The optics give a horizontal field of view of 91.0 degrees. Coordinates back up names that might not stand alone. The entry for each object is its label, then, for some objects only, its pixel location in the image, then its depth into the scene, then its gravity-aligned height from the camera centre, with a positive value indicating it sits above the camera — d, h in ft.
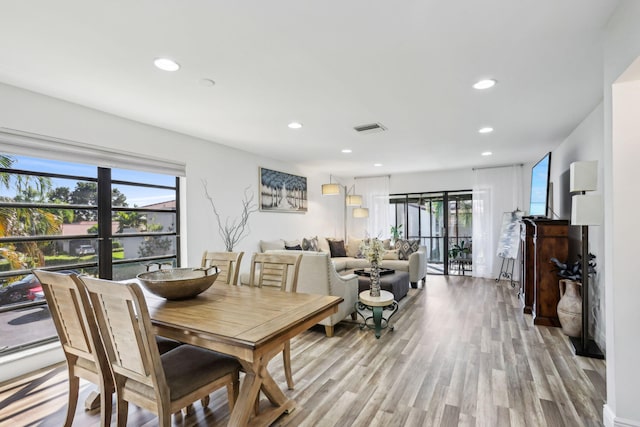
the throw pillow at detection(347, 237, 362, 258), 23.75 -2.59
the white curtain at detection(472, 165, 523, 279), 21.74 +0.46
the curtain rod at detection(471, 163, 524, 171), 21.47 +3.32
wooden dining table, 4.95 -1.93
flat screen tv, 14.96 +1.25
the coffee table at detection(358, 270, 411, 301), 14.93 -3.44
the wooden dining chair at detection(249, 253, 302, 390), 8.61 -1.58
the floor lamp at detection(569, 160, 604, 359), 8.39 -0.01
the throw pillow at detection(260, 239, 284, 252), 17.94 -1.86
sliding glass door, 24.02 -0.73
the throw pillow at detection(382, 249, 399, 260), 21.20 -2.82
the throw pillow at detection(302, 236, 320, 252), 20.43 -2.07
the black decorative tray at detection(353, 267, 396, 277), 16.02 -3.05
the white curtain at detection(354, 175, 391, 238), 26.17 +0.85
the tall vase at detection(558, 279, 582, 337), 10.89 -3.38
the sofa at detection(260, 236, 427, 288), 19.29 -3.06
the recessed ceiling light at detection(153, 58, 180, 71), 7.34 +3.56
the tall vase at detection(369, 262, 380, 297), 11.88 -2.64
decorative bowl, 6.57 -1.55
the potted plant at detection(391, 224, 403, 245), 25.30 -1.52
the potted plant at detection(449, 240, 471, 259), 23.73 -2.81
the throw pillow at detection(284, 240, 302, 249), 19.31 -1.90
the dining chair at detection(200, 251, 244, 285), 9.23 -1.54
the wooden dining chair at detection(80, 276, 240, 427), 4.79 -2.58
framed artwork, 18.60 +1.37
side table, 11.37 -3.55
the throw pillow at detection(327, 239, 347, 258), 23.11 -2.64
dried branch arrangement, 15.29 -0.59
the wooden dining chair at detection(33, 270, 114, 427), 5.47 -2.32
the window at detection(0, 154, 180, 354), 9.21 -0.54
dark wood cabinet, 12.34 -2.00
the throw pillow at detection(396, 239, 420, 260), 21.06 -2.33
